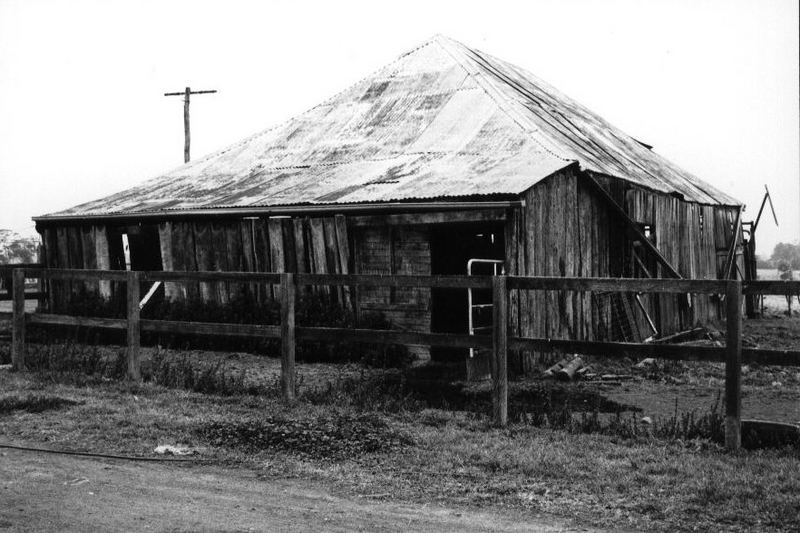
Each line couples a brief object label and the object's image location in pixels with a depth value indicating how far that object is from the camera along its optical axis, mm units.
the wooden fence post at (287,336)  8789
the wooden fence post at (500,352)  7754
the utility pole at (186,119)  36094
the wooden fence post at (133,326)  9961
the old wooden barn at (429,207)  14500
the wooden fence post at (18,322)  11125
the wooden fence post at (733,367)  6812
